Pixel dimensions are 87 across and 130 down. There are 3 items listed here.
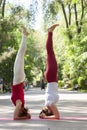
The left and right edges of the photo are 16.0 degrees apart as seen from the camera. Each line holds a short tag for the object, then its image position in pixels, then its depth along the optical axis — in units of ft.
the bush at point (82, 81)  109.11
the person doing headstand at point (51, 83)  26.09
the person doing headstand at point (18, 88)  26.36
